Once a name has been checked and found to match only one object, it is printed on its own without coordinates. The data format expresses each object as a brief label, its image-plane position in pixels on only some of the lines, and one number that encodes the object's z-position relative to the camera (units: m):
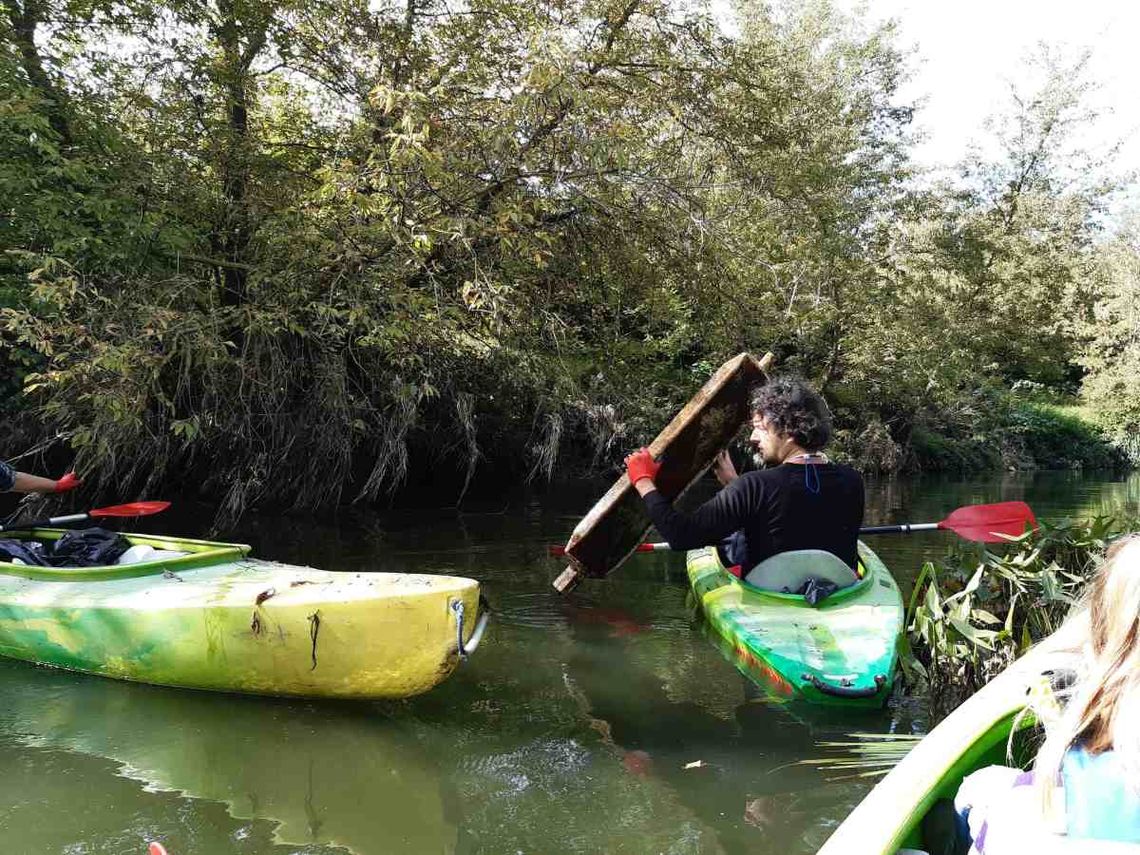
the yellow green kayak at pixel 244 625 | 3.39
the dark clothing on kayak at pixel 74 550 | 4.72
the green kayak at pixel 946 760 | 1.71
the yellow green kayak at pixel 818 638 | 3.36
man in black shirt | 3.82
